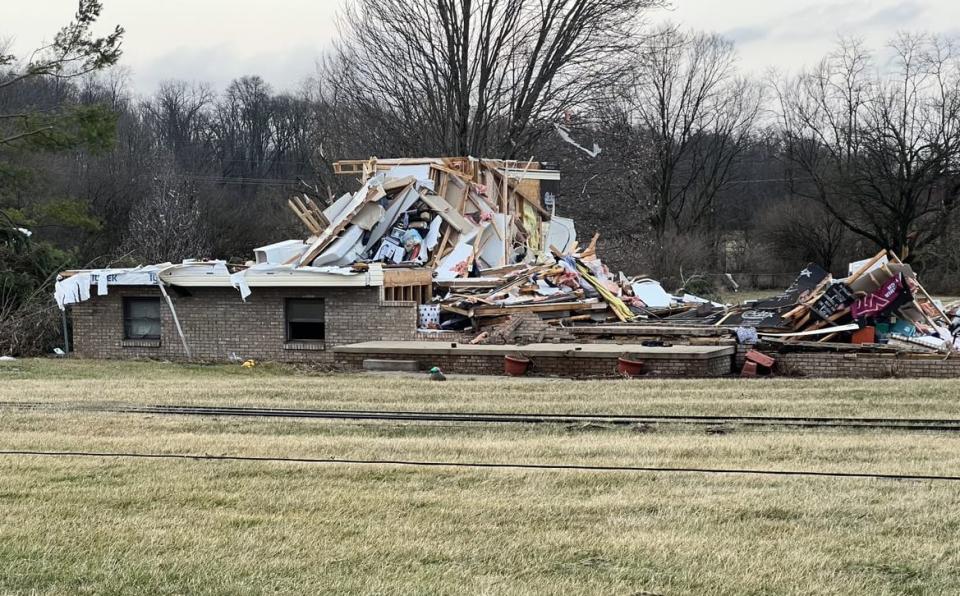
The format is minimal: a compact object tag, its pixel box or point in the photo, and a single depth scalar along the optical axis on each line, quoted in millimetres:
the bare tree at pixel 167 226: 46781
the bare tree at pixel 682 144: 61875
